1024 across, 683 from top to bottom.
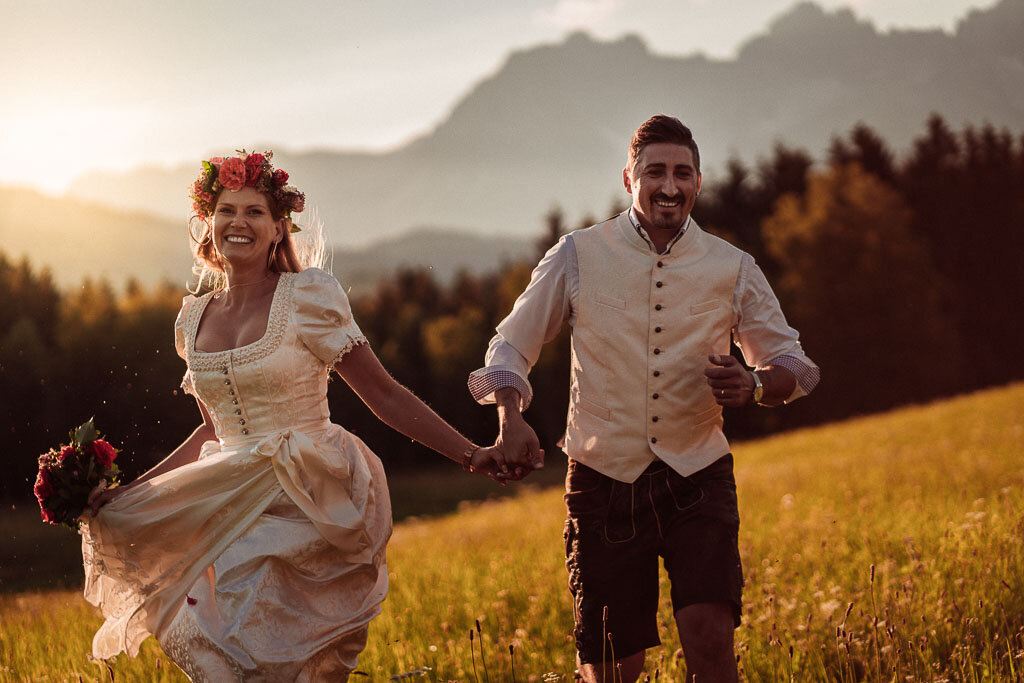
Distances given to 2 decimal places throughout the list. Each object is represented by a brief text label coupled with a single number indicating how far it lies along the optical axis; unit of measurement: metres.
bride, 3.84
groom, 4.15
